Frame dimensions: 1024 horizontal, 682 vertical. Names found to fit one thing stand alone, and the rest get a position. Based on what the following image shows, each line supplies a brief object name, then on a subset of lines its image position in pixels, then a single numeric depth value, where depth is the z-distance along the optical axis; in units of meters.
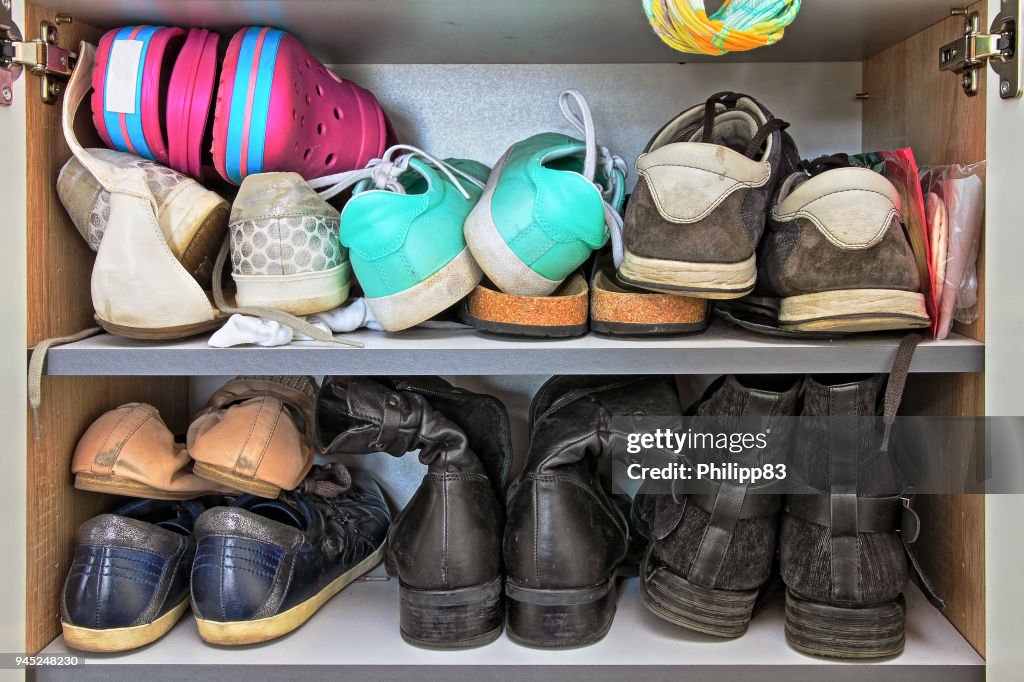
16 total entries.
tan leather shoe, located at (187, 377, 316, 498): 0.98
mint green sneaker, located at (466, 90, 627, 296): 0.87
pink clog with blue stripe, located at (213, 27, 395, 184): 0.93
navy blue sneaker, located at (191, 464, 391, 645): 0.92
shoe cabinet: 0.87
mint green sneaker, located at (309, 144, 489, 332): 0.89
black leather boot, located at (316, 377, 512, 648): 0.93
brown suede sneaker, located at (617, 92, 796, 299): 0.84
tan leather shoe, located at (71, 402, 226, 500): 0.98
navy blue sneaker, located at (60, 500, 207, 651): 0.91
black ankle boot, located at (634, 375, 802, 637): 0.94
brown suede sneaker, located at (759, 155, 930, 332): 0.84
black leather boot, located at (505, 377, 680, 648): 0.93
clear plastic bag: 0.88
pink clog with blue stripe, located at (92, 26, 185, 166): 0.94
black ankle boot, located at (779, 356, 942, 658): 0.90
